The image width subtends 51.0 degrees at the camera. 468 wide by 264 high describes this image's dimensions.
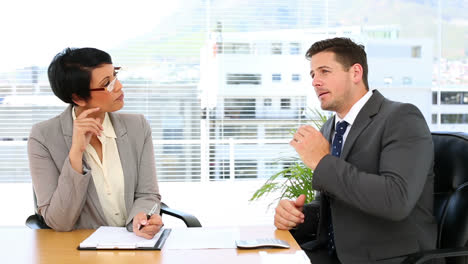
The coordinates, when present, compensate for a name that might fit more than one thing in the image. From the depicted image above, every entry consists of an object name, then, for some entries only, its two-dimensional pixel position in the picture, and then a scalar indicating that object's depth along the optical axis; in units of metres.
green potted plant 3.58
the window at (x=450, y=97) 5.71
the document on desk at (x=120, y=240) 1.62
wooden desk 1.50
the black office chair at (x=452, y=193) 1.87
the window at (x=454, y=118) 5.77
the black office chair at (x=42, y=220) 2.11
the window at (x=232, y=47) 5.33
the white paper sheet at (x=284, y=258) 1.46
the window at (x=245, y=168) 5.47
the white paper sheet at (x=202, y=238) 1.63
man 1.69
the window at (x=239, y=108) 5.36
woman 1.94
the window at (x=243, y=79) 5.36
